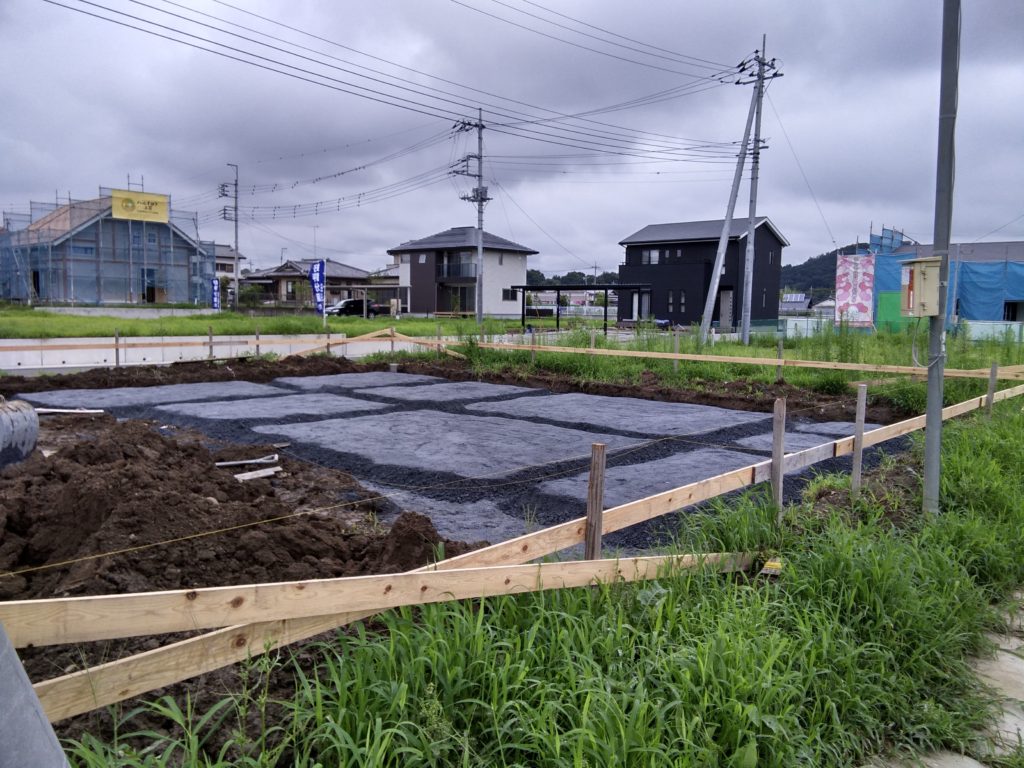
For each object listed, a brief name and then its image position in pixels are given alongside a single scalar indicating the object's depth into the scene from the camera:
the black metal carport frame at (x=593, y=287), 26.96
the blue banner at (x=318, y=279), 26.05
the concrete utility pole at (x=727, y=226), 21.38
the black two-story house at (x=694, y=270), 43.53
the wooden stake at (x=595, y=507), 3.55
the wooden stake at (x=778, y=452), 4.80
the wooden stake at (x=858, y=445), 5.59
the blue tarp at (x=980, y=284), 26.72
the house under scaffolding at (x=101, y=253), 46.16
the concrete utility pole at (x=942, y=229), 5.05
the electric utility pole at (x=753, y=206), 22.44
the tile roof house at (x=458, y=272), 56.62
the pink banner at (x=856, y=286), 23.64
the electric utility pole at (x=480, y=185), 35.43
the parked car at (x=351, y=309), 53.34
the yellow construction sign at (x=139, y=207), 47.84
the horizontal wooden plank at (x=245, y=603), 2.16
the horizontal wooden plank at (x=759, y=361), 10.43
